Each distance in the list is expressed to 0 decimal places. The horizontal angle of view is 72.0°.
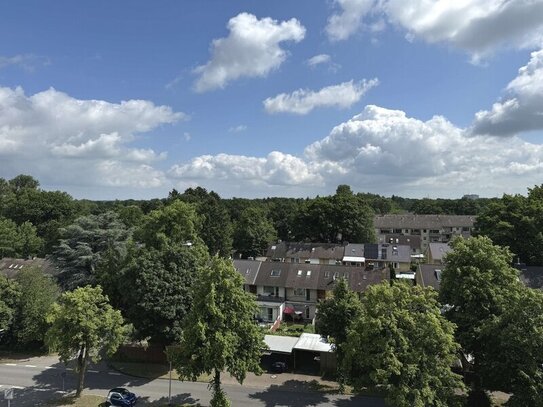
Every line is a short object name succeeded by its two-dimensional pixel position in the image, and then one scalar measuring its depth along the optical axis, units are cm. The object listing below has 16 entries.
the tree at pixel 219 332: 2023
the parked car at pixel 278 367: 2891
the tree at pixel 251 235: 7919
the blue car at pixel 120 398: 2270
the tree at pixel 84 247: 3603
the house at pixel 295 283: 4397
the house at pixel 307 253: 6988
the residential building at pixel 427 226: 10794
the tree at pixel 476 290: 2145
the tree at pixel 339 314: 2472
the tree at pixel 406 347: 1722
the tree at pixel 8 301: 2992
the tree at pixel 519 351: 1794
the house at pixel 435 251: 6544
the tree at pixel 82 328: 2267
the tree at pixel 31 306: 3022
